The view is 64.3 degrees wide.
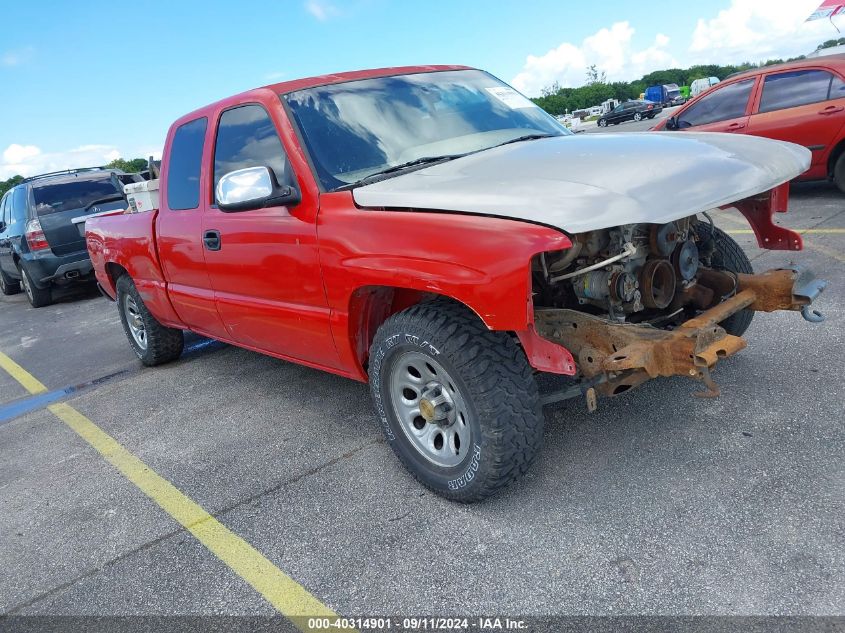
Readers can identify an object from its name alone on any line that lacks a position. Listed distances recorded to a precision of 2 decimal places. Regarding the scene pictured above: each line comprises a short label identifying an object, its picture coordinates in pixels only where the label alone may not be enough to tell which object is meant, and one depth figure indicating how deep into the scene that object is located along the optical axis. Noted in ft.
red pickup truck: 8.37
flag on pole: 53.99
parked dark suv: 31.68
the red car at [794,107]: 25.36
